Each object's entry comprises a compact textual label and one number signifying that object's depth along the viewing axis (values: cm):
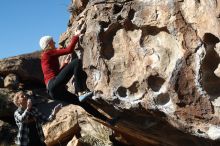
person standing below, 864
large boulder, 811
